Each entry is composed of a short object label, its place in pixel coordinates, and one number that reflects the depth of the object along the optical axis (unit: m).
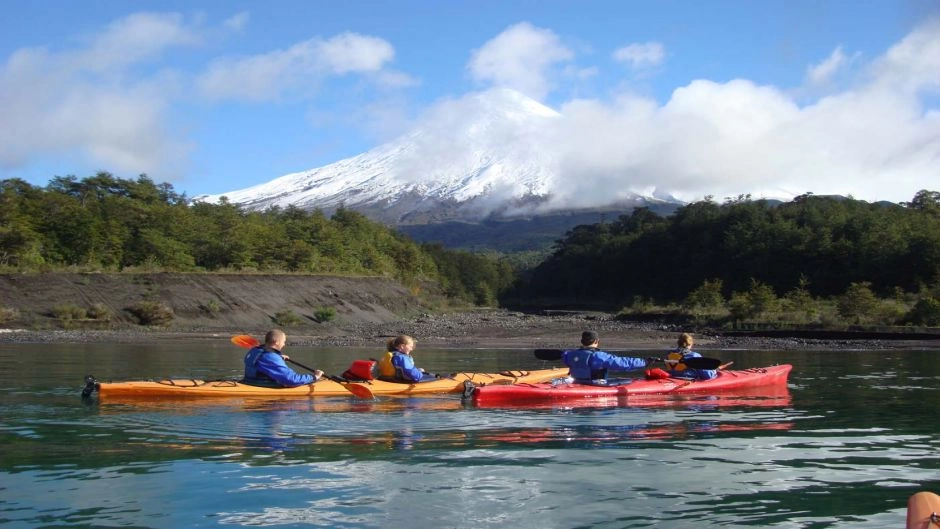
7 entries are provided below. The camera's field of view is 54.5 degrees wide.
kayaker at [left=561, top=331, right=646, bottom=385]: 17.92
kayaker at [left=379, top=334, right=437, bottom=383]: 17.28
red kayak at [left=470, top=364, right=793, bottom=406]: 16.80
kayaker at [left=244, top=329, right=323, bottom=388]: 16.27
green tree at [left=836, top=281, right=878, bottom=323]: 48.56
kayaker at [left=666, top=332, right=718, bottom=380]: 19.56
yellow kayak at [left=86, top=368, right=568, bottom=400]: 15.95
